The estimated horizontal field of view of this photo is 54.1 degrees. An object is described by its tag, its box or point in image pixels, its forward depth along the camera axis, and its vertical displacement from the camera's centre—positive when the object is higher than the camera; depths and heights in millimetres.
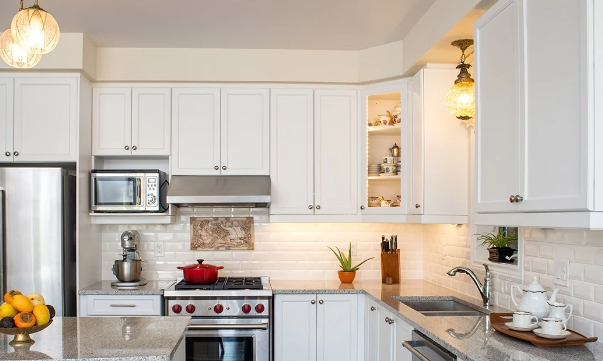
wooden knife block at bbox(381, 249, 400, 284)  4523 -644
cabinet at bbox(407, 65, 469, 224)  3932 +176
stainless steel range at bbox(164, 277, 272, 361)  4055 -962
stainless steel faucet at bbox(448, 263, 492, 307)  3385 -585
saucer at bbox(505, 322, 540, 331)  2438 -604
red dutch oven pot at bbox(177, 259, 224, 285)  4266 -674
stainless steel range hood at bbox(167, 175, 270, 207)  4320 -64
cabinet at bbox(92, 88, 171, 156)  4496 +459
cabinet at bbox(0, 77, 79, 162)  4207 +449
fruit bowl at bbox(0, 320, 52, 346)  2357 -612
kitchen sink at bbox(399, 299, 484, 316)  3780 -807
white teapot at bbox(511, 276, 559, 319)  2496 -506
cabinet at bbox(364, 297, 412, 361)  3223 -924
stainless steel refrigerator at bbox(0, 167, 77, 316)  3977 -358
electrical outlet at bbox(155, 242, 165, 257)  4816 -570
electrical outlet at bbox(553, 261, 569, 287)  2689 -418
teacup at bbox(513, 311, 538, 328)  2440 -568
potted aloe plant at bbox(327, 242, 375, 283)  4578 -681
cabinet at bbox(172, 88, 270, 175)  4520 +384
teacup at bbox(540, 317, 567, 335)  2303 -561
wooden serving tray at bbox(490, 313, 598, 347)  2252 -610
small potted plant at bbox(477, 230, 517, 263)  3389 -368
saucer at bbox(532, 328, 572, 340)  2283 -593
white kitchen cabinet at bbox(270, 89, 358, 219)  4551 +231
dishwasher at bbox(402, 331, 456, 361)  2562 -779
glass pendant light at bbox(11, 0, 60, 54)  2225 +574
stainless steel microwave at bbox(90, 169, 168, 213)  4414 -60
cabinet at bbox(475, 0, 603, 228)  1897 +253
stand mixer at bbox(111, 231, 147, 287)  4375 -627
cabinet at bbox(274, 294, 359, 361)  4195 -1036
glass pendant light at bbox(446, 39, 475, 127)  3369 +496
